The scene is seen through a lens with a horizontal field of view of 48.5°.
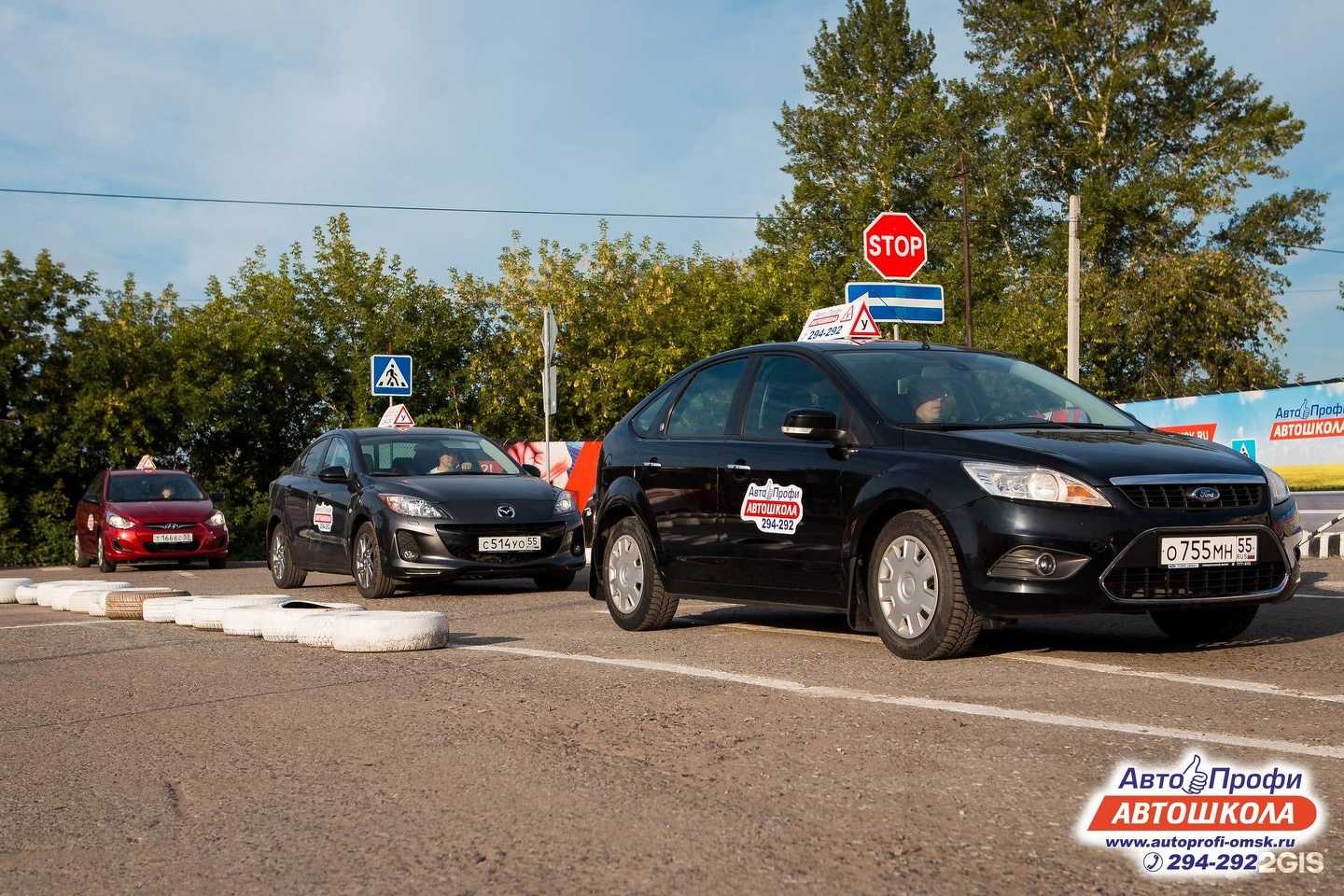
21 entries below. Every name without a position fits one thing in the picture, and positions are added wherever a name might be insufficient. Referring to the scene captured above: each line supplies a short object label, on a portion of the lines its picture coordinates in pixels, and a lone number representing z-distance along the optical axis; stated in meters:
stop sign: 17.02
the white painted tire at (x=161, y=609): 10.44
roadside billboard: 18.44
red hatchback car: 22.16
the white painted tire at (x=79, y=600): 11.64
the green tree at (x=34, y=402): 30.02
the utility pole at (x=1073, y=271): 26.38
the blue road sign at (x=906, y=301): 16.16
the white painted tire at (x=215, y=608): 9.65
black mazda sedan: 12.64
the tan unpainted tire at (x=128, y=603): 10.93
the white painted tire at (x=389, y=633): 7.93
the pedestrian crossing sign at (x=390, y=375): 23.61
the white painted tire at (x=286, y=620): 8.61
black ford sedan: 6.43
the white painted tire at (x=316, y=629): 8.31
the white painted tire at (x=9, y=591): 14.12
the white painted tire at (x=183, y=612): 10.02
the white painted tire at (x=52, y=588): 12.97
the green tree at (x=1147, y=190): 47.28
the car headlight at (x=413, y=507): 12.70
